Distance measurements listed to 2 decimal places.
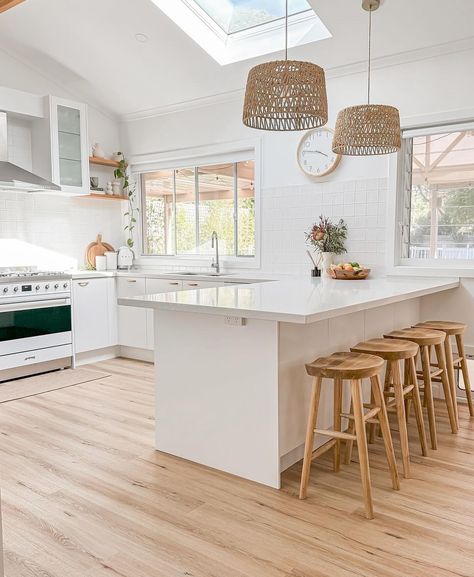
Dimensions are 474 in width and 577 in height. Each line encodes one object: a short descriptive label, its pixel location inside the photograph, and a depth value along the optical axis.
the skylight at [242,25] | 4.12
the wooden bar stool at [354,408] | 2.25
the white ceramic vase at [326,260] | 4.37
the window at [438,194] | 3.91
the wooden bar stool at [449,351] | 3.35
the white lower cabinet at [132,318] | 5.16
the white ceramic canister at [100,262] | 5.63
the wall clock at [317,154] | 4.41
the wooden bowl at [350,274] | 4.04
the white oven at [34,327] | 4.39
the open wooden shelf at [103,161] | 5.52
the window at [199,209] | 5.23
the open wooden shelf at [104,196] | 5.48
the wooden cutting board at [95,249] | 5.73
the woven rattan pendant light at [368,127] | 2.99
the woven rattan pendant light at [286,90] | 2.38
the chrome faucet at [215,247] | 5.15
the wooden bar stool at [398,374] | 2.60
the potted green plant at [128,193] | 5.90
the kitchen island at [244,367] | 2.44
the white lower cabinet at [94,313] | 4.98
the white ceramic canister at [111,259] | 5.72
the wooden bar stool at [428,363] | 2.98
